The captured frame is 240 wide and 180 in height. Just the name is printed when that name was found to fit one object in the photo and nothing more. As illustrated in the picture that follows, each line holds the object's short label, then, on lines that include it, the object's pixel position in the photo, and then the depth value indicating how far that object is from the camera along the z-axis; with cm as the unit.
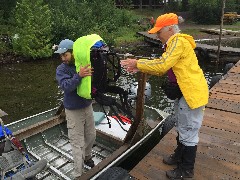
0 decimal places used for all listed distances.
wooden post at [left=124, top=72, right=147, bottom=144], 372
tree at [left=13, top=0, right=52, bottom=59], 1305
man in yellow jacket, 270
